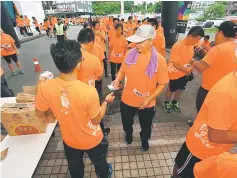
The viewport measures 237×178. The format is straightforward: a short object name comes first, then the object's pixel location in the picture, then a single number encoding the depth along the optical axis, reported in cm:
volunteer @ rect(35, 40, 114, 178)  137
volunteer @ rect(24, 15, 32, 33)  1638
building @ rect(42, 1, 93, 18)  6528
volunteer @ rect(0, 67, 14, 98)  429
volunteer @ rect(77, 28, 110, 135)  248
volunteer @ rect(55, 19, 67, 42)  1171
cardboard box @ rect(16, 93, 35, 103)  258
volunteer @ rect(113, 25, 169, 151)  213
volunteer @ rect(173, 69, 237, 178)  114
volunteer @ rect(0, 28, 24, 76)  552
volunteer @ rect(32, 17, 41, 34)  1785
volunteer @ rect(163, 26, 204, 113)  313
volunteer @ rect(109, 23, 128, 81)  462
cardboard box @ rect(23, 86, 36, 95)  285
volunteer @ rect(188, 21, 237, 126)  242
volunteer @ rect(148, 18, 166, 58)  468
